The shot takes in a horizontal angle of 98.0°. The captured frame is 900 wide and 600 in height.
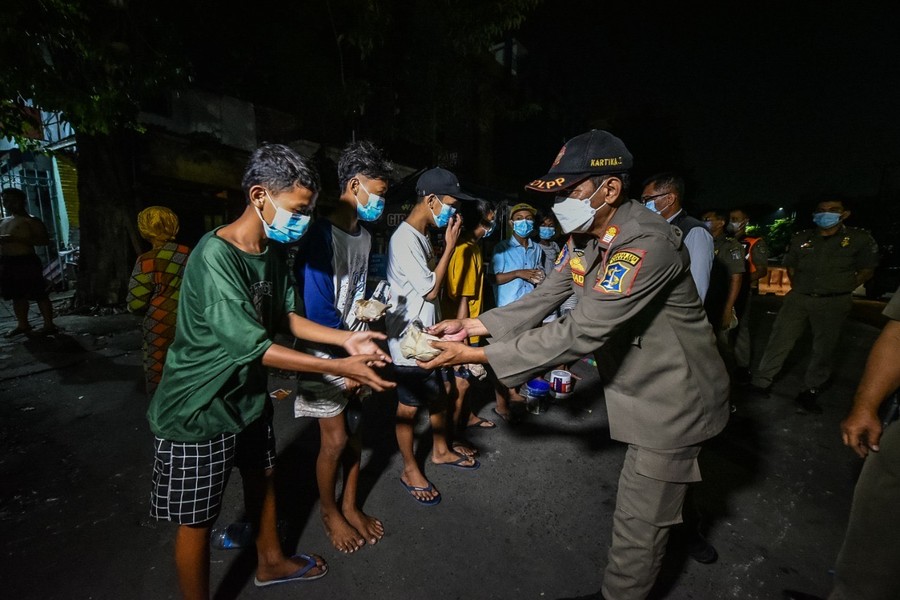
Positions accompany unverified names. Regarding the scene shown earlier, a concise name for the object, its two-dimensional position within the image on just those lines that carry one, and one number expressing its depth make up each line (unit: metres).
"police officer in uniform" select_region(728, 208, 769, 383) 5.14
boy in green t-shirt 1.50
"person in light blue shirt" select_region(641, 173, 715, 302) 3.23
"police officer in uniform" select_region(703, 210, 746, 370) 4.15
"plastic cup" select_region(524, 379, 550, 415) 4.09
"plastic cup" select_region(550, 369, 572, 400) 4.21
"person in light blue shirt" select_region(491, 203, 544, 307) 4.37
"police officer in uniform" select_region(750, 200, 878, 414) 4.40
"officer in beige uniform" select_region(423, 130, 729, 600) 1.61
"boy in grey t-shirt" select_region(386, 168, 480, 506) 2.59
